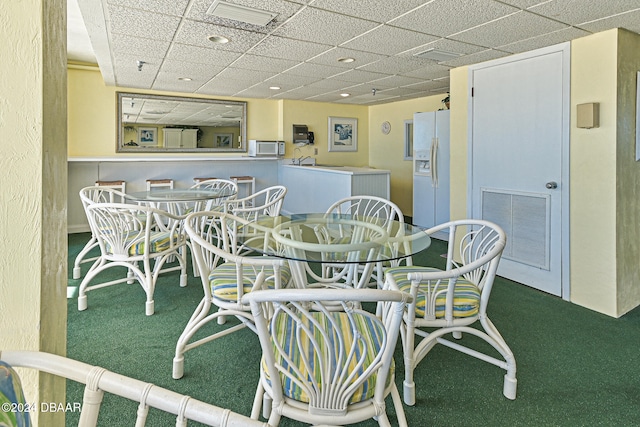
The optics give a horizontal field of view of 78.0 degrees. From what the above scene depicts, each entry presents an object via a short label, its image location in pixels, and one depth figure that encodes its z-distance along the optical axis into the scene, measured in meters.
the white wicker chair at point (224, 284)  1.87
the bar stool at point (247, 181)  6.95
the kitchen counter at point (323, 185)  5.20
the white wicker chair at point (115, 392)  0.74
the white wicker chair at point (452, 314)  1.79
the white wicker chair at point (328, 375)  1.12
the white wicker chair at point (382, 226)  2.25
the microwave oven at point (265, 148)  6.85
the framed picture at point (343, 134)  7.74
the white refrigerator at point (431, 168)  5.34
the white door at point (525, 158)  3.34
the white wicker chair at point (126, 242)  2.88
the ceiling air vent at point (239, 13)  2.66
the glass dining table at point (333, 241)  1.87
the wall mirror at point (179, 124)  6.20
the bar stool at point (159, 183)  6.25
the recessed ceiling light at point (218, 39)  3.36
